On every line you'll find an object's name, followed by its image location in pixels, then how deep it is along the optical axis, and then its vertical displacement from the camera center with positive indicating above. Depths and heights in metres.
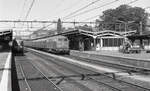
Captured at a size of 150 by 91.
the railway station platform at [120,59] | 19.94 -1.45
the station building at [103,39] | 47.41 +1.21
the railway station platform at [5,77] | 9.36 -1.55
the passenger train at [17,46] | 43.06 -0.11
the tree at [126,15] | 90.56 +11.41
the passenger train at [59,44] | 39.28 +0.19
